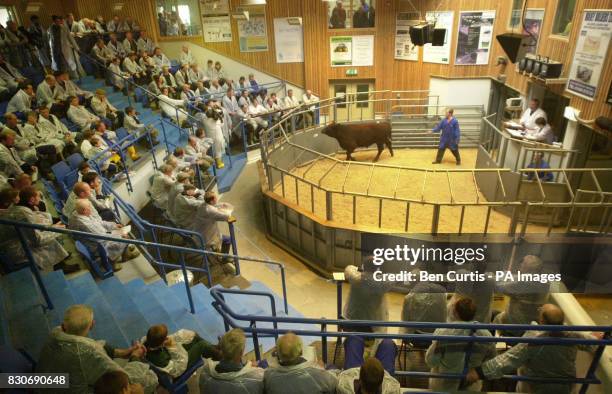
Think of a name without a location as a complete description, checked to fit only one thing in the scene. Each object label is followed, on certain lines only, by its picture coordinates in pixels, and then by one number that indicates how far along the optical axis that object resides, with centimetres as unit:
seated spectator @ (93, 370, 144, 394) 237
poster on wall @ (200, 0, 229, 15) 1430
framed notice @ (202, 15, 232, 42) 1457
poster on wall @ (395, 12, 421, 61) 1358
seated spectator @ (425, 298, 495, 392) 321
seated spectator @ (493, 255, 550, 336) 385
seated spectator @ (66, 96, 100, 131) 834
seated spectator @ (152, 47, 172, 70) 1315
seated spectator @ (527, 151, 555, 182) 799
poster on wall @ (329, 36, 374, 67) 1438
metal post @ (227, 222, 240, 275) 677
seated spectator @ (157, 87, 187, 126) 1082
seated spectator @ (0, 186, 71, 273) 444
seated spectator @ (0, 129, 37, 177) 601
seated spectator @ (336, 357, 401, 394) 253
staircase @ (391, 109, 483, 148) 1280
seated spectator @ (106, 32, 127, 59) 1237
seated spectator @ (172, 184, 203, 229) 687
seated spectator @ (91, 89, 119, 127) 905
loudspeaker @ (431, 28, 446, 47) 1098
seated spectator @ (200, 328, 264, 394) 274
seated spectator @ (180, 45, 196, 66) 1454
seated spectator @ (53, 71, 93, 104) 909
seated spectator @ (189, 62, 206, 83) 1309
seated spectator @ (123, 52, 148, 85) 1184
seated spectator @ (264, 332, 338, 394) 273
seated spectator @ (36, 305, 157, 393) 273
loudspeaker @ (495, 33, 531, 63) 856
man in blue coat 1078
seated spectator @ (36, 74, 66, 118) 837
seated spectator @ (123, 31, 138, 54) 1309
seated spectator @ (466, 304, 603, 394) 309
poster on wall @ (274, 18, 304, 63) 1445
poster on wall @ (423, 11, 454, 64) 1241
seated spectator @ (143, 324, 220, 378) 318
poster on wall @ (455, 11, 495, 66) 1172
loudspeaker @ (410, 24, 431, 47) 1085
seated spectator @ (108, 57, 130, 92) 1152
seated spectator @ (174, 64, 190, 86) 1257
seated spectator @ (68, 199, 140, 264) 505
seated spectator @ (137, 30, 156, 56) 1366
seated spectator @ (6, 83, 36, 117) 813
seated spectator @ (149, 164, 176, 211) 735
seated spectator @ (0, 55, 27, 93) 884
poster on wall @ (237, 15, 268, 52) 1446
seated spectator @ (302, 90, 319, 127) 1280
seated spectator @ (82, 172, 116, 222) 561
